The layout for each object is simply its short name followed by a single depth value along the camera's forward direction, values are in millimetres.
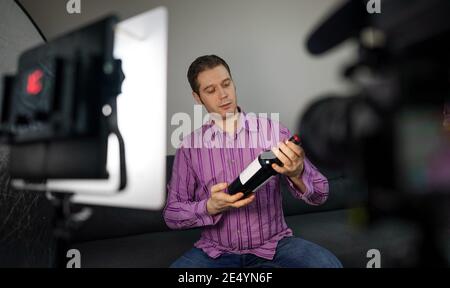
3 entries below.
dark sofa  1021
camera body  704
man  956
